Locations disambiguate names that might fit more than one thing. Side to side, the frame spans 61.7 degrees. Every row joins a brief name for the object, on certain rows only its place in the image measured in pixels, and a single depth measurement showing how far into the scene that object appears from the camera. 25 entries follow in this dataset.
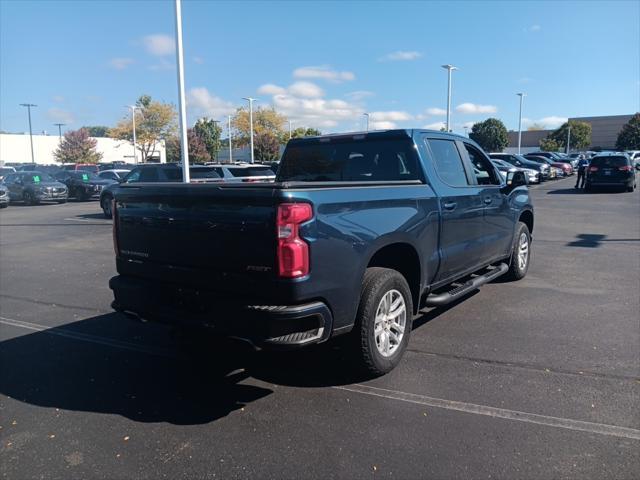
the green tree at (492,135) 80.06
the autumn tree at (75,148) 73.62
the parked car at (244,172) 16.52
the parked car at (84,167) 45.78
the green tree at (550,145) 90.49
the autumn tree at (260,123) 71.62
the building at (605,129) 111.12
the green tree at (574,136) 93.56
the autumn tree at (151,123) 62.22
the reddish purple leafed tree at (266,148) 63.03
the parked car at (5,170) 44.18
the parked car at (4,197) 23.92
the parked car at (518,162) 33.33
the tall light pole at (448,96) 40.47
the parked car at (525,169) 27.38
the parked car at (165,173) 16.49
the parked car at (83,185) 27.69
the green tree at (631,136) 86.56
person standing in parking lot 28.84
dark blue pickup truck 3.62
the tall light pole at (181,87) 15.91
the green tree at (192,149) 61.84
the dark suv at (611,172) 25.86
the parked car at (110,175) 30.18
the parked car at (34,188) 26.08
